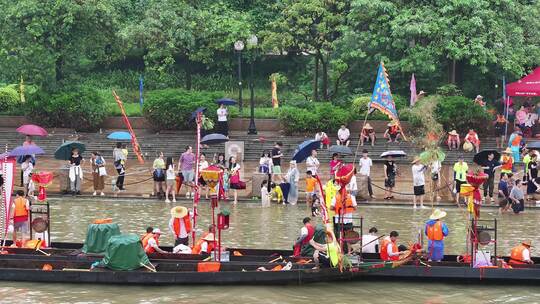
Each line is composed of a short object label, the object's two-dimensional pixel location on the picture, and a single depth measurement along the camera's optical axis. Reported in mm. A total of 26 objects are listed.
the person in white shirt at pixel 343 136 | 39938
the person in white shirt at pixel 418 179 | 30797
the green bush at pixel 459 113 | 40812
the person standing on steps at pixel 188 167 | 32344
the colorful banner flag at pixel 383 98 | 32469
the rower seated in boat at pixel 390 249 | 22656
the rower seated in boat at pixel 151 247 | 23172
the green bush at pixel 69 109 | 42906
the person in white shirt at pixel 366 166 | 32531
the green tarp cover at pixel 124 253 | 22016
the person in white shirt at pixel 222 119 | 41094
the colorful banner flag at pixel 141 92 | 45925
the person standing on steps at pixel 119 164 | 33531
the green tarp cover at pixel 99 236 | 22906
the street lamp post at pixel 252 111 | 41644
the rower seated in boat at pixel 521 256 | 22578
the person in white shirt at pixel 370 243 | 23500
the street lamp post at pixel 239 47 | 39875
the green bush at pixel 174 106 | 42344
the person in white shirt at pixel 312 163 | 31984
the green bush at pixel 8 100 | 44594
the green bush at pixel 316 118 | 41750
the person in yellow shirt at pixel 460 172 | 31328
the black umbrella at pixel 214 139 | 33628
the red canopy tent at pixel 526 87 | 41750
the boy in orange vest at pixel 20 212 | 24828
